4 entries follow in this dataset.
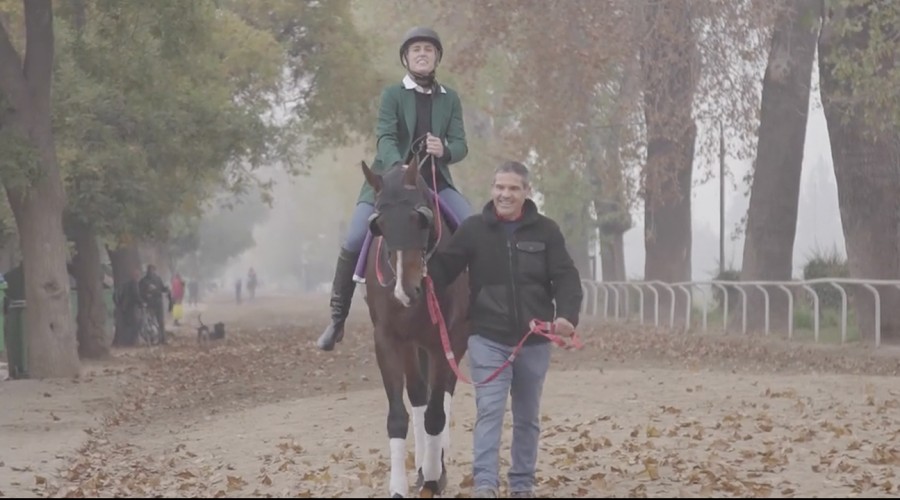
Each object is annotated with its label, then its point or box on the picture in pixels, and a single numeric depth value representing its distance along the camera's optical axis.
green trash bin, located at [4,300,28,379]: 26.56
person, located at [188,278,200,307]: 94.40
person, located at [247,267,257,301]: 106.19
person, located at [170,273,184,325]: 65.00
